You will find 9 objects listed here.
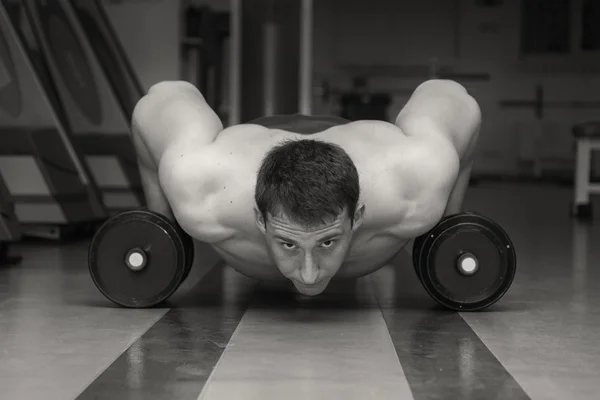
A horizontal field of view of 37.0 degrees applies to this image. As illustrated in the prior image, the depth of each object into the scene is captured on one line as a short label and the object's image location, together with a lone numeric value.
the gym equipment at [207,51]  7.45
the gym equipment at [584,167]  6.96
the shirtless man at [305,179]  2.31
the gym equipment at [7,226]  3.61
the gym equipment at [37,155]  4.59
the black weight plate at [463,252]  2.69
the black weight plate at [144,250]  2.71
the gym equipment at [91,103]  5.74
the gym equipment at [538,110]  13.71
